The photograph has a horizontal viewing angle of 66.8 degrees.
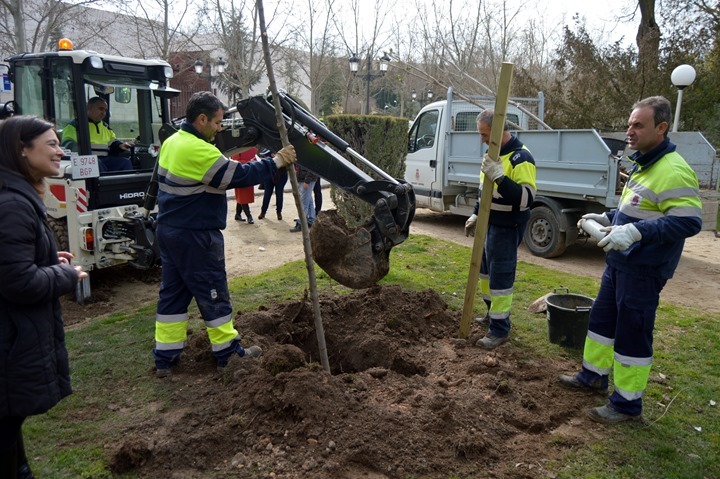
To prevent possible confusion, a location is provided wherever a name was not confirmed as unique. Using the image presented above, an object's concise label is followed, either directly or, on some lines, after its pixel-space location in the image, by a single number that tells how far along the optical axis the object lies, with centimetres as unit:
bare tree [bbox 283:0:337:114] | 2603
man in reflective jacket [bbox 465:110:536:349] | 474
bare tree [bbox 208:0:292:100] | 2170
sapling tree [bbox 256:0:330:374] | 334
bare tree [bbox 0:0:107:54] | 1391
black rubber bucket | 488
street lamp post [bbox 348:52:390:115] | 2092
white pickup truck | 802
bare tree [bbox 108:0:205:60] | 2105
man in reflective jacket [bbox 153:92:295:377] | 396
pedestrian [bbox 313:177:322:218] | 1097
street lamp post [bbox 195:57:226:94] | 2284
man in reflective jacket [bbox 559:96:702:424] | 337
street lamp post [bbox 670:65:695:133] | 1073
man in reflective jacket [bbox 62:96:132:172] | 612
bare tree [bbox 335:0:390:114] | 2633
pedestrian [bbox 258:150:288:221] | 1120
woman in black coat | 238
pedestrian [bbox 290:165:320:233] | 1016
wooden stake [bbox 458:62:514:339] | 441
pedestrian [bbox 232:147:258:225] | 1083
